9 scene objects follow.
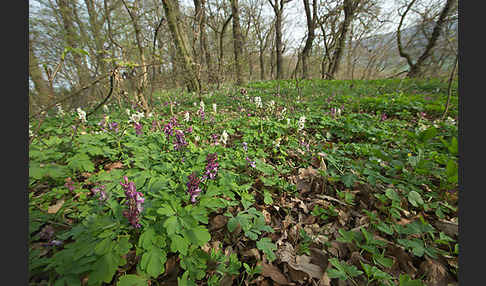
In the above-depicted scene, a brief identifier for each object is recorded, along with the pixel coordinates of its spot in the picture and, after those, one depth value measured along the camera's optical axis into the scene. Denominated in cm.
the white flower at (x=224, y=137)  53
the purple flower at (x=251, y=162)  44
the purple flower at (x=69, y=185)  36
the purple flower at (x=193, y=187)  31
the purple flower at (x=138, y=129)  54
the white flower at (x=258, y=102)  85
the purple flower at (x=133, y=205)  26
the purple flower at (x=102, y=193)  30
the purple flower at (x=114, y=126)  52
